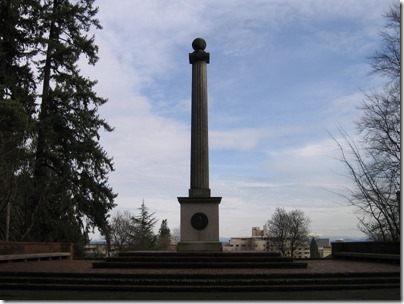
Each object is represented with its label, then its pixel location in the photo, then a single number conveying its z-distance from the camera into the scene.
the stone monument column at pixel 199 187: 17.31
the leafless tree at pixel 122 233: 57.22
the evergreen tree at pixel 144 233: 56.03
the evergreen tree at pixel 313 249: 52.01
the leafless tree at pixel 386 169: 17.72
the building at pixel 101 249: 58.76
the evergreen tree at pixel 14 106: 17.53
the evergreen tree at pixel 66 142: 23.52
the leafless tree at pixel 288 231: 59.22
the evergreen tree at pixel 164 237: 61.47
